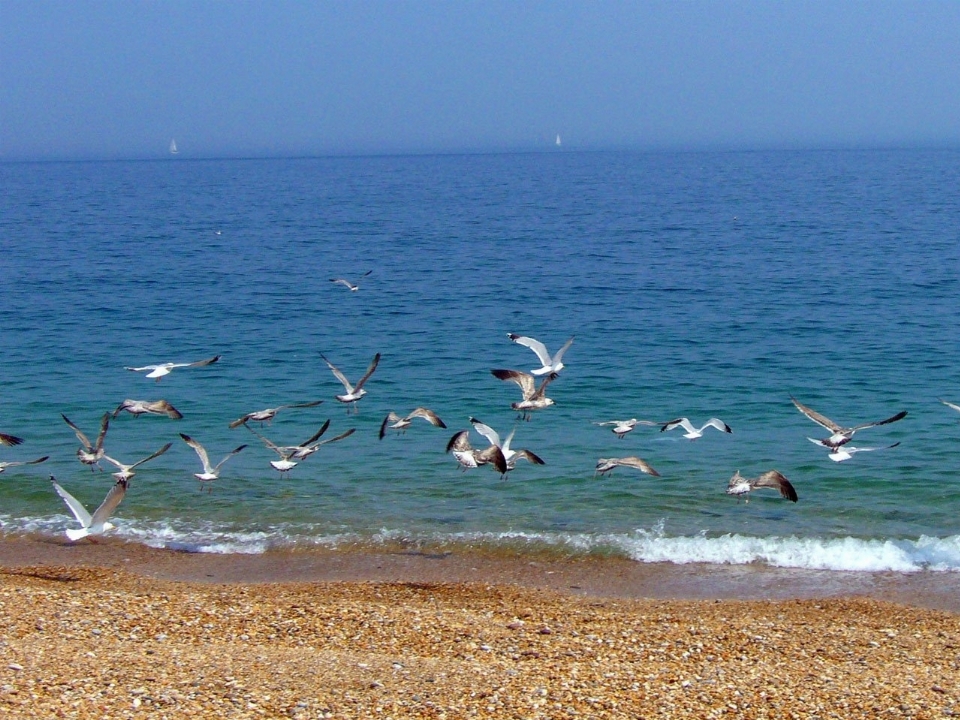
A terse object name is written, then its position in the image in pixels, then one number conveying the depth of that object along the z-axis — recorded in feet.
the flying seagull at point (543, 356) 69.72
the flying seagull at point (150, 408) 71.15
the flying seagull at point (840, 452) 64.28
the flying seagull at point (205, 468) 65.57
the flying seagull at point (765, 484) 59.88
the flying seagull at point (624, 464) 63.98
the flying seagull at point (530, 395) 70.18
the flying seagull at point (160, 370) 76.46
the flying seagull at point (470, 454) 61.62
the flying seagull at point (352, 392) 71.20
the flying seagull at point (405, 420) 65.51
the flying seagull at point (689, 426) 67.76
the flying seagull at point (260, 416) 70.95
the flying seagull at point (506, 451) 62.36
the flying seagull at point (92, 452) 68.74
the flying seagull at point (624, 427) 71.46
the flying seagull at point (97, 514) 55.99
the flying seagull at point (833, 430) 64.90
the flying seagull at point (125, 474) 63.52
